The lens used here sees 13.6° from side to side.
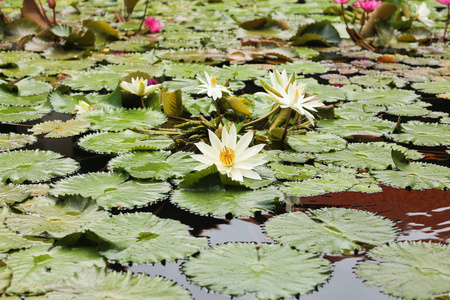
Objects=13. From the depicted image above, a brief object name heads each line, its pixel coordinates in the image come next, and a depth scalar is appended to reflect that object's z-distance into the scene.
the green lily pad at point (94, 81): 4.79
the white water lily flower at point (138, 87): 4.48
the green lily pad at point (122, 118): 4.39
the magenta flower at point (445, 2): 5.72
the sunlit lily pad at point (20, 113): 4.47
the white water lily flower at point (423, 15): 7.41
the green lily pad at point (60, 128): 4.36
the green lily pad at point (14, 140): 4.26
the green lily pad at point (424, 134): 4.31
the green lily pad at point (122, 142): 4.22
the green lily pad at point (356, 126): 4.39
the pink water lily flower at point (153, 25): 6.90
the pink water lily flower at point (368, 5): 6.31
